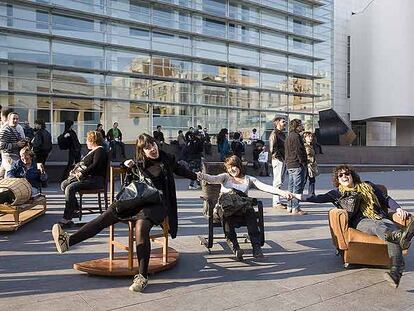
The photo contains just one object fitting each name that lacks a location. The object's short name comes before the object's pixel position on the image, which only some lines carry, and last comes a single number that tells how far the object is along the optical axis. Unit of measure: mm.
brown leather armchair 4691
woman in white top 5230
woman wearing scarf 4266
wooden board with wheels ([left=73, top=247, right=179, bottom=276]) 4543
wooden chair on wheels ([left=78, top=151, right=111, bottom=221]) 7320
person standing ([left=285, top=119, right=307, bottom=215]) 8641
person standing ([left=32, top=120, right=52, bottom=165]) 12039
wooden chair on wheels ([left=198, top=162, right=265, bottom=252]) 5359
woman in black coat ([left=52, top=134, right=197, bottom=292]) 4262
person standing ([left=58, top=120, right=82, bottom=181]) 13195
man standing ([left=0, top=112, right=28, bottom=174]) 7875
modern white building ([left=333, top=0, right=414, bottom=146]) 42688
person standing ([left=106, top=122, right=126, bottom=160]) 18453
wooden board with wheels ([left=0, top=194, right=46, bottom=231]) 6609
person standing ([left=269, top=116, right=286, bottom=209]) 9383
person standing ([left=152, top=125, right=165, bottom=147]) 14922
